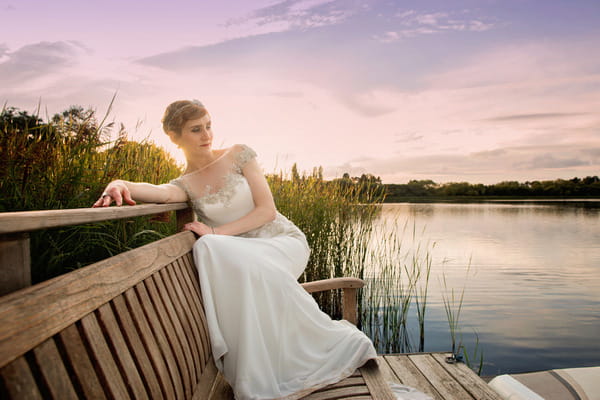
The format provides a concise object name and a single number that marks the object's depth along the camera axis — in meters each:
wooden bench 0.63
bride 1.60
